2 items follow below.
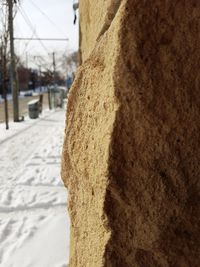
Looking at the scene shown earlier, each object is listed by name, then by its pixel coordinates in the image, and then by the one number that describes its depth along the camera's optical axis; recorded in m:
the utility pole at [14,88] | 9.99
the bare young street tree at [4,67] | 8.43
